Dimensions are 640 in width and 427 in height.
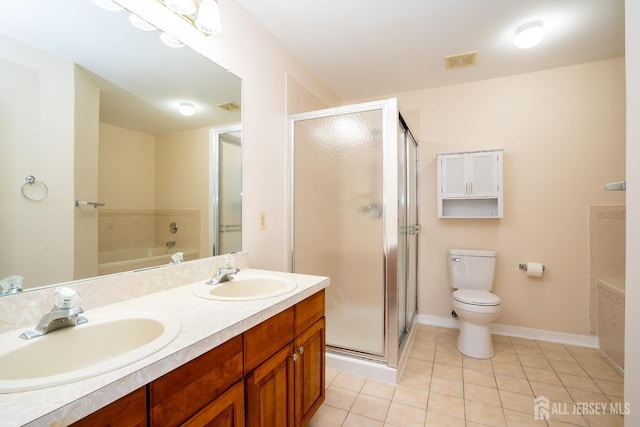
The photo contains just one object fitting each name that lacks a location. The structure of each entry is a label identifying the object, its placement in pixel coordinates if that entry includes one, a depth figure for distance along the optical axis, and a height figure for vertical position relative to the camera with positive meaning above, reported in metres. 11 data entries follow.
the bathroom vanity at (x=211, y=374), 0.54 -0.42
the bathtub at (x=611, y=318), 2.01 -0.80
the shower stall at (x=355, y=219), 1.95 -0.03
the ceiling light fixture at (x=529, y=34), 1.89 +1.24
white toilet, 2.21 -0.68
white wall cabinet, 2.53 +0.28
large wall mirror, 0.89 +0.28
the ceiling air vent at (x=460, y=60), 2.28 +1.29
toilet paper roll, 2.48 -0.49
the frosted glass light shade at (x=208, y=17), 1.33 +0.95
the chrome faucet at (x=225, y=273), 1.38 -0.29
